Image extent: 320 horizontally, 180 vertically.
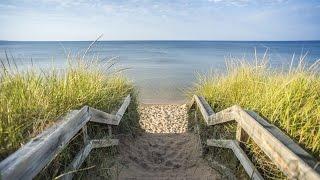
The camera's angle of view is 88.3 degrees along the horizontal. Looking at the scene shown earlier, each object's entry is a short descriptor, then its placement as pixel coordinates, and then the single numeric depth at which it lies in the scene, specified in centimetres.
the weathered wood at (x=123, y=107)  278
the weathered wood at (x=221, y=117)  225
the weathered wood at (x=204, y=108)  289
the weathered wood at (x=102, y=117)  205
